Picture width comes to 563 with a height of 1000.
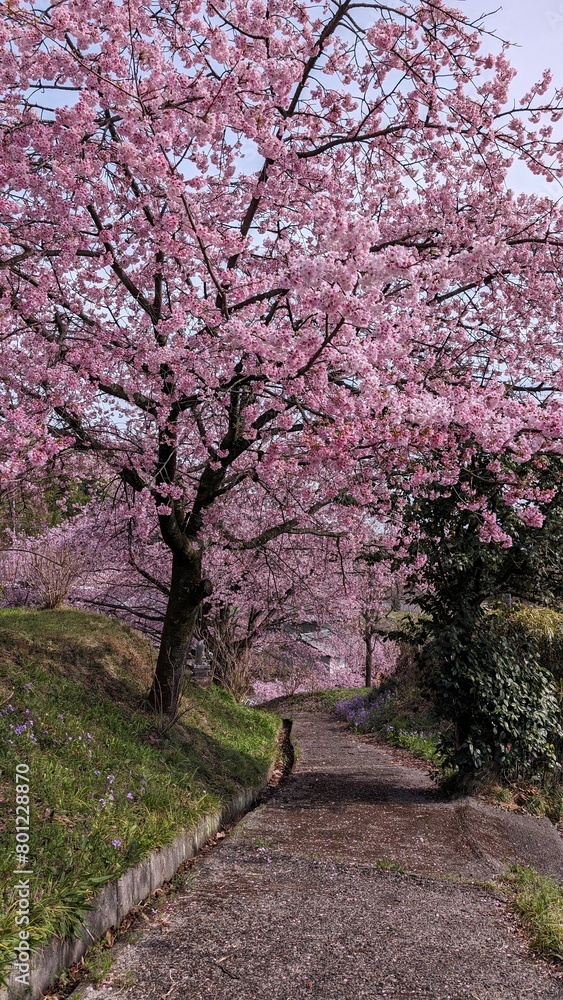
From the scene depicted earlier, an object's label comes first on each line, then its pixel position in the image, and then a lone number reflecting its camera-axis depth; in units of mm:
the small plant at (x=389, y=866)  5355
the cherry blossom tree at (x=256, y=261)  5121
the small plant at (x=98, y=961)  3351
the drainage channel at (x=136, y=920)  3285
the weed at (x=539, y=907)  4148
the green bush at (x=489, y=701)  7531
